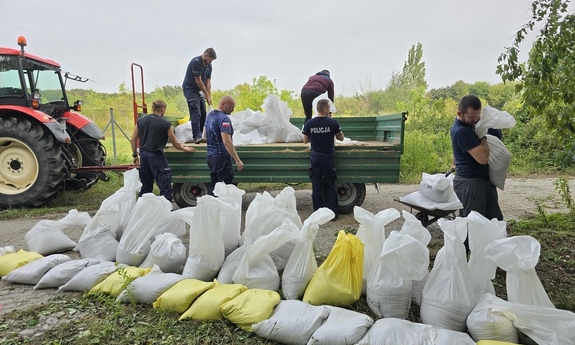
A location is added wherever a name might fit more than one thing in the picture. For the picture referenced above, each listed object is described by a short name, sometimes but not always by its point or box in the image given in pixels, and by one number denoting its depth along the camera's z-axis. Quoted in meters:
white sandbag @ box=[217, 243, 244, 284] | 2.91
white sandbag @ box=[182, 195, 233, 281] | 2.92
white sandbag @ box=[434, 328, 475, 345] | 1.95
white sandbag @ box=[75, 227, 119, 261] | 3.44
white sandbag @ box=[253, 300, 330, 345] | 2.19
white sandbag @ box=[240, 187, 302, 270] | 2.93
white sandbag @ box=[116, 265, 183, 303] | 2.71
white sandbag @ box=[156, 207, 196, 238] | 3.32
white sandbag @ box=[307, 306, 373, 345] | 2.07
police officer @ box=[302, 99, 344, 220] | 4.45
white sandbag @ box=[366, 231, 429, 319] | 2.27
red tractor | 5.64
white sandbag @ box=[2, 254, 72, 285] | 3.11
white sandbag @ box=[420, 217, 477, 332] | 2.19
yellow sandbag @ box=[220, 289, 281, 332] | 2.34
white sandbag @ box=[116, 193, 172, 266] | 3.27
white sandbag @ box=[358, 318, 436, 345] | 1.98
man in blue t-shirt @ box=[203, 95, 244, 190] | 4.46
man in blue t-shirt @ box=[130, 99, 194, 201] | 4.47
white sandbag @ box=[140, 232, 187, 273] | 3.12
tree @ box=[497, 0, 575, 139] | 2.97
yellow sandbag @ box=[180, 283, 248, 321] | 2.45
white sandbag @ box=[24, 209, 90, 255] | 3.71
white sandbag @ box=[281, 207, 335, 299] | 2.66
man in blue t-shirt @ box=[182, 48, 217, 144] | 5.50
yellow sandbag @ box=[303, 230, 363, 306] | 2.50
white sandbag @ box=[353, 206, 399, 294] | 2.67
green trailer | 4.79
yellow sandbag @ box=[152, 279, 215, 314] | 2.55
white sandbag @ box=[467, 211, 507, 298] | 2.37
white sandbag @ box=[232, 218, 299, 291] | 2.70
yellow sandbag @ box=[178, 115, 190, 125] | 6.20
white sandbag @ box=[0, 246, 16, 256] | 3.58
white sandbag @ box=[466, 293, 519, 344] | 2.00
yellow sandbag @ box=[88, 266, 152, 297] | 2.79
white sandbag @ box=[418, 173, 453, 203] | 4.00
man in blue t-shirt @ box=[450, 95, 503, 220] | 2.98
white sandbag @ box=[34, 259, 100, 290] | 3.00
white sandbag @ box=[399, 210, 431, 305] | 2.56
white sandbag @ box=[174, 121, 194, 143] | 5.70
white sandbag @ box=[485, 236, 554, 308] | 2.08
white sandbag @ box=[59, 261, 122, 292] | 2.92
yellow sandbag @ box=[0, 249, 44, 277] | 3.27
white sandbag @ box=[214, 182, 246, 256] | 3.22
